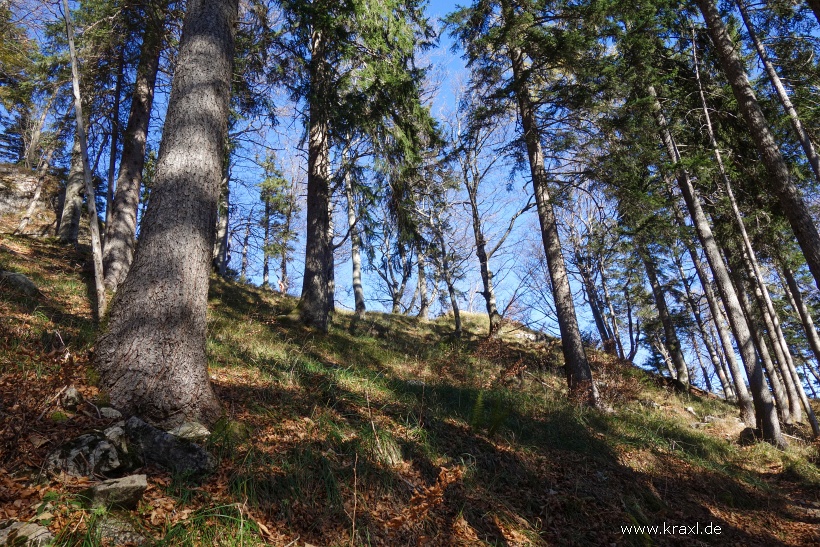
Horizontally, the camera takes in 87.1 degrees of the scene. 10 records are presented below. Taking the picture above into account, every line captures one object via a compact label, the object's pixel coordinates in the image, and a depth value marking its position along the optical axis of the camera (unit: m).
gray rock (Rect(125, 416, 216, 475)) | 3.02
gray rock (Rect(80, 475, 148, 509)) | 2.48
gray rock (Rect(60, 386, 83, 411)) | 3.28
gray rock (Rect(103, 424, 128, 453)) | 2.97
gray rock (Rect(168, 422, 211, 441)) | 3.33
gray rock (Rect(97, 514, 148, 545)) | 2.33
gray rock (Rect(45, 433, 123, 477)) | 2.70
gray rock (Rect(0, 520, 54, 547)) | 2.07
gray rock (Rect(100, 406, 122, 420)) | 3.29
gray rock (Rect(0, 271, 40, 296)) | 7.11
